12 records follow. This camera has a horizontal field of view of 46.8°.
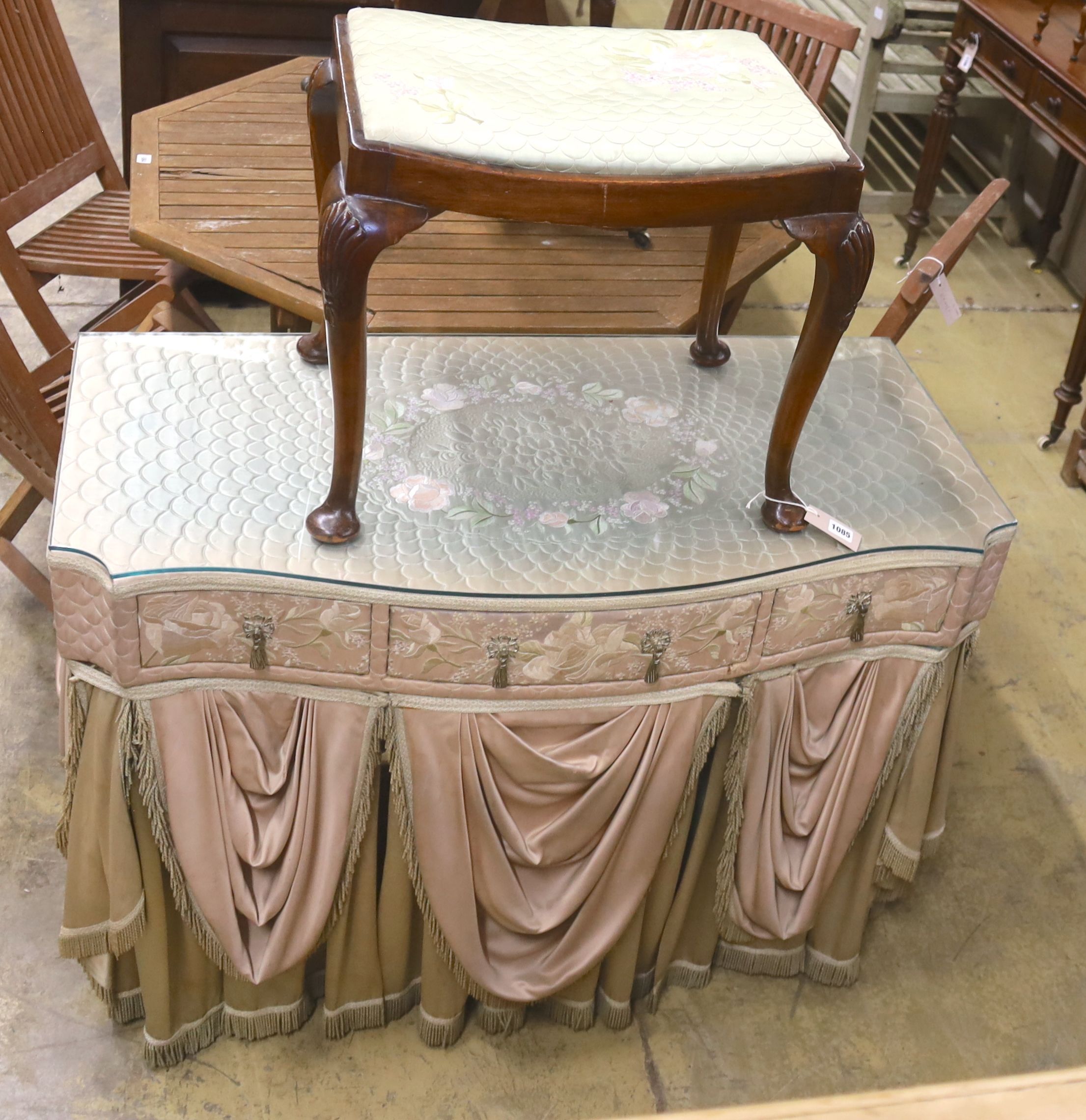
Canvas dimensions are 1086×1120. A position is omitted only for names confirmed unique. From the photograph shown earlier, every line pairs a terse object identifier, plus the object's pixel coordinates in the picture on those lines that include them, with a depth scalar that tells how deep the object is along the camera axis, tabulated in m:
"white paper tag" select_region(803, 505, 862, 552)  1.75
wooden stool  1.45
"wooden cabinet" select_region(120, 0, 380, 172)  3.19
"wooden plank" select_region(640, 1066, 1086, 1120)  0.67
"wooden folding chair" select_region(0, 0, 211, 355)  2.59
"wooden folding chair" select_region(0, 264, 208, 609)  1.98
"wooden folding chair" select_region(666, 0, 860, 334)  2.54
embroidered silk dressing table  1.63
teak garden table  2.33
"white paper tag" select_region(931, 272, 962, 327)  1.87
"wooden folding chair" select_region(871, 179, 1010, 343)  1.86
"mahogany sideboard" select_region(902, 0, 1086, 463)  3.03
